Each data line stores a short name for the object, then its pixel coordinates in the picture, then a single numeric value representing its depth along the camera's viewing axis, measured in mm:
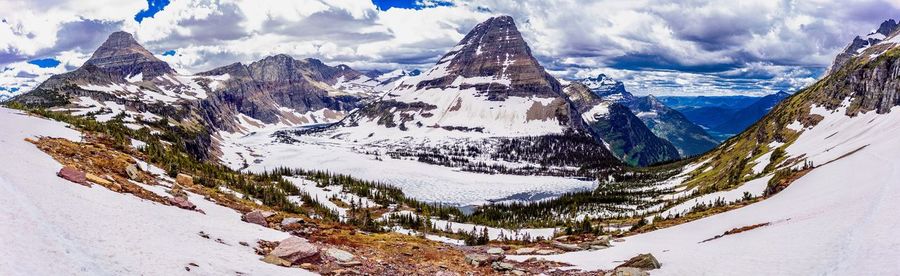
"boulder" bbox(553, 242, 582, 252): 44512
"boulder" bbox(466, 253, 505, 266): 35219
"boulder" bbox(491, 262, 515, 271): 33094
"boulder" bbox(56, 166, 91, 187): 27656
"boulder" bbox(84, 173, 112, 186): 29564
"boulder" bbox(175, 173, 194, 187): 46641
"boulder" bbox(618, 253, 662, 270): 29022
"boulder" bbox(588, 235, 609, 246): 47969
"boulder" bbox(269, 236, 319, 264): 25234
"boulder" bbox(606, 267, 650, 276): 27547
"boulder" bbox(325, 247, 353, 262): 28050
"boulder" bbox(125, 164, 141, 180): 37872
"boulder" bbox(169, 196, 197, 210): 32469
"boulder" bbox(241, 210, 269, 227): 35688
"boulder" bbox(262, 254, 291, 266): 24359
